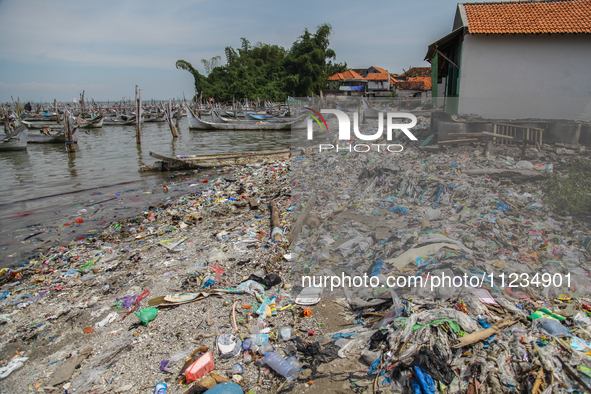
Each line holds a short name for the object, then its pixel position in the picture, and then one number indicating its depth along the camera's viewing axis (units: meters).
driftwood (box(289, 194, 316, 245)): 4.60
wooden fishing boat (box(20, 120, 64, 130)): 27.30
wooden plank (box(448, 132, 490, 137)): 7.92
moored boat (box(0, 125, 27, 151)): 15.96
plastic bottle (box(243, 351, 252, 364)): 2.53
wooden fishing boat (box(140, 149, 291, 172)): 10.63
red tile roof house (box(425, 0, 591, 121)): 9.95
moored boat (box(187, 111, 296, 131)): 23.89
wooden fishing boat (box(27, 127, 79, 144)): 18.30
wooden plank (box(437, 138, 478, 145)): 7.95
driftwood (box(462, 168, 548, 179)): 5.95
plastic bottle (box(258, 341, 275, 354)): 2.61
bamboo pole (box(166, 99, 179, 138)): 21.26
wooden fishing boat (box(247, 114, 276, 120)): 24.70
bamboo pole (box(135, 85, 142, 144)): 18.34
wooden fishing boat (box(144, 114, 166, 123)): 33.42
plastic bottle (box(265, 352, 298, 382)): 2.34
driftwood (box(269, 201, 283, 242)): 4.62
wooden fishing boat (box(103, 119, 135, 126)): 30.58
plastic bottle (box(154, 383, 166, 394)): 2.28
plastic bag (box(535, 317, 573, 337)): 2.25
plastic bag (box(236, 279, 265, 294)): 3.44
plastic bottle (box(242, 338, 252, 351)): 2.66
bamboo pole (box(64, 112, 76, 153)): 16.59
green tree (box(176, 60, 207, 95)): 50.41
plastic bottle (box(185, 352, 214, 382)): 2.35
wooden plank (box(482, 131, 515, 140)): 7.68
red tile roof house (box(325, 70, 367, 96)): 36.66
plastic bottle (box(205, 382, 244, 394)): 2.18
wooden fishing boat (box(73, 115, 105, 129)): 26.58
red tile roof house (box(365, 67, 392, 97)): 38.66
